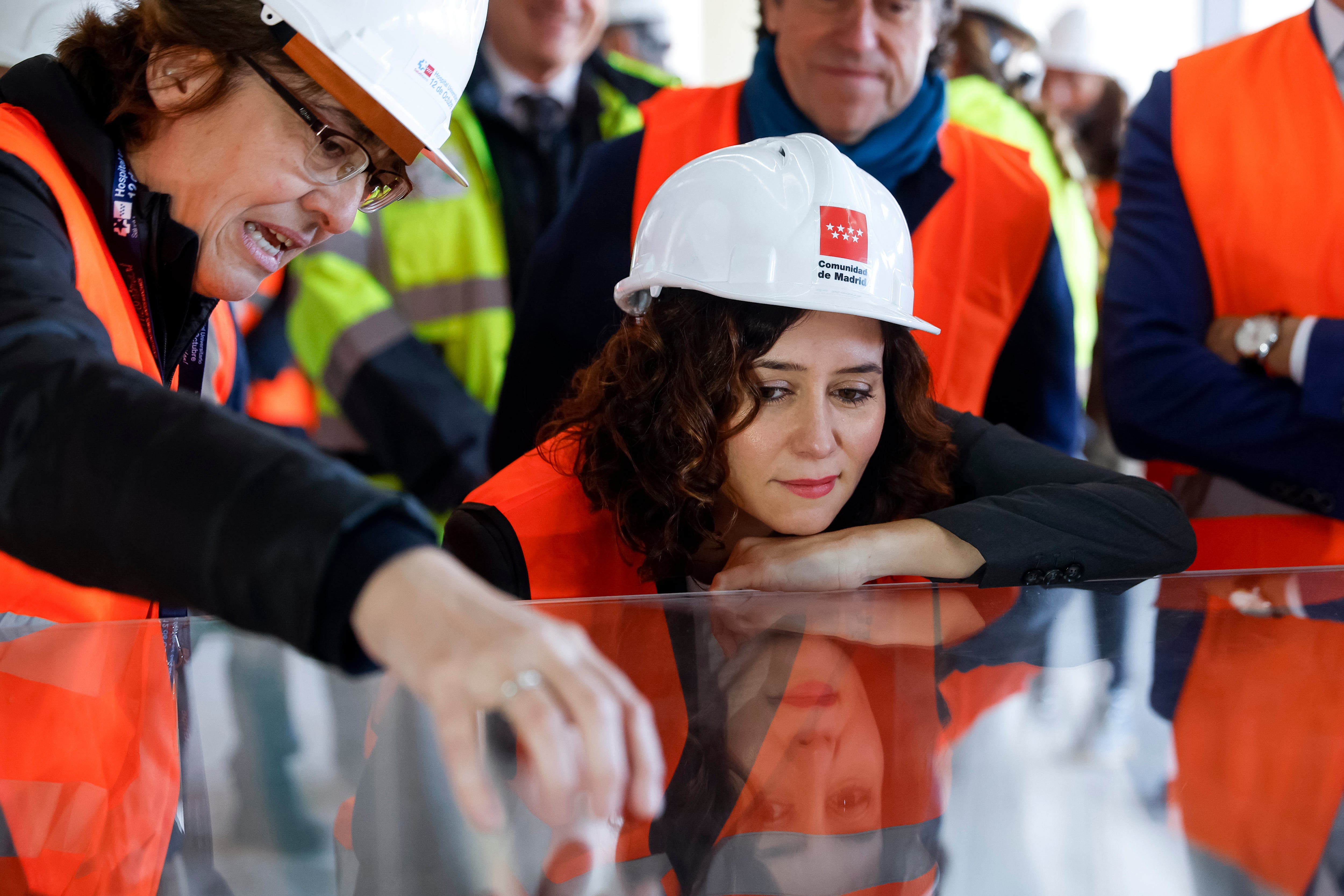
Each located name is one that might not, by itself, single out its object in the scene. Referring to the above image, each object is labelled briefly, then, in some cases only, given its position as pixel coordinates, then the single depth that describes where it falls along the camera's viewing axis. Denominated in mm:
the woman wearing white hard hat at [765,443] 1546
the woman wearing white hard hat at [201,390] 567
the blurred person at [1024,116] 3178
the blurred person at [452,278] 2902
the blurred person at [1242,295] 1846
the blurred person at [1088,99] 3823
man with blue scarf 2268
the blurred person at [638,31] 4016
